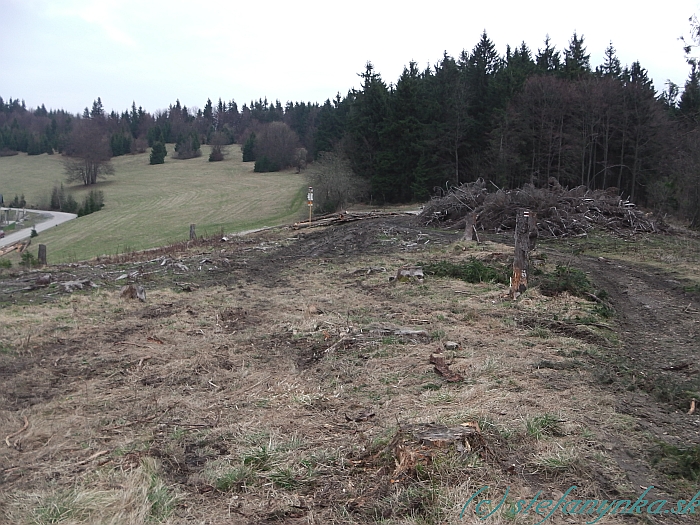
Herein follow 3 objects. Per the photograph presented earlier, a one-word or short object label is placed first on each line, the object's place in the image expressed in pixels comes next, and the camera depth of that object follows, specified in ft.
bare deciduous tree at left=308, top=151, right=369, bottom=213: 120.98
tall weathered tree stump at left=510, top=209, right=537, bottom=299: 31.24
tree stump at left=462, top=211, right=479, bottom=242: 55.87
